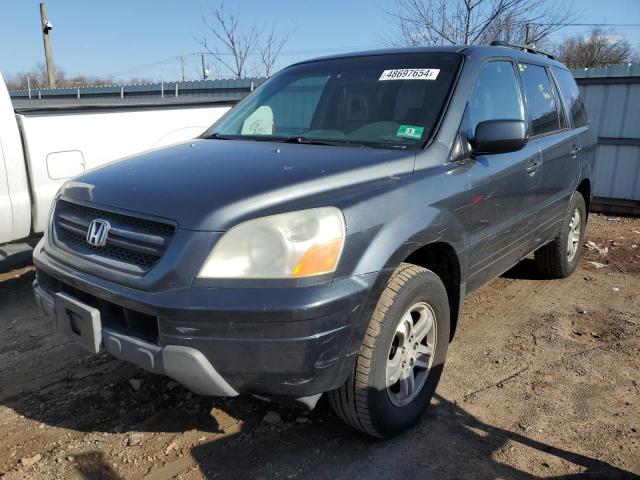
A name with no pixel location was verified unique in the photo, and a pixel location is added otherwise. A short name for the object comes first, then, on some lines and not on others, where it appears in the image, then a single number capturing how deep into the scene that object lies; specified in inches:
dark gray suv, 84.5
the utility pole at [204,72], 728.2
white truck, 168.9
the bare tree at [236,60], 629.9
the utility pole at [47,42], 806.5
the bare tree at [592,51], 1294.2
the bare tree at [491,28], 430.3
